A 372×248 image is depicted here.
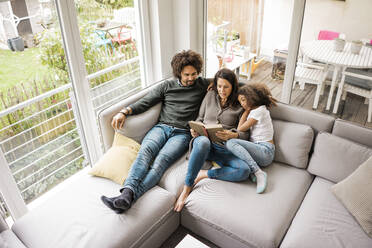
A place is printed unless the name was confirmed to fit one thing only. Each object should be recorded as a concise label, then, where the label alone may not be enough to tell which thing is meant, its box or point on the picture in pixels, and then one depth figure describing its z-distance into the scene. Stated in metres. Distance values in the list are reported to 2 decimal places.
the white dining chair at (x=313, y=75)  2.48
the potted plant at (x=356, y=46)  2.24
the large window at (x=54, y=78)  2.08
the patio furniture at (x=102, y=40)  2.54
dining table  2.25
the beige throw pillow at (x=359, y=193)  1.71
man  2.18
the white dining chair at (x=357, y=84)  2.29
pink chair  2.31
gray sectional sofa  1.72
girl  2.12
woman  2.08
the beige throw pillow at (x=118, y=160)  2.12
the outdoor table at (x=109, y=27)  2.58
